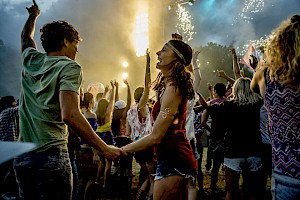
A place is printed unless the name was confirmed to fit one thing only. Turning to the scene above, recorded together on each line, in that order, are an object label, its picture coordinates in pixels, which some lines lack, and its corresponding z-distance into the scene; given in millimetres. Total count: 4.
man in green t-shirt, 2551
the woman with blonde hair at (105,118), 7156
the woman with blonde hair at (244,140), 4719
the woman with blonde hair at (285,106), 2300
